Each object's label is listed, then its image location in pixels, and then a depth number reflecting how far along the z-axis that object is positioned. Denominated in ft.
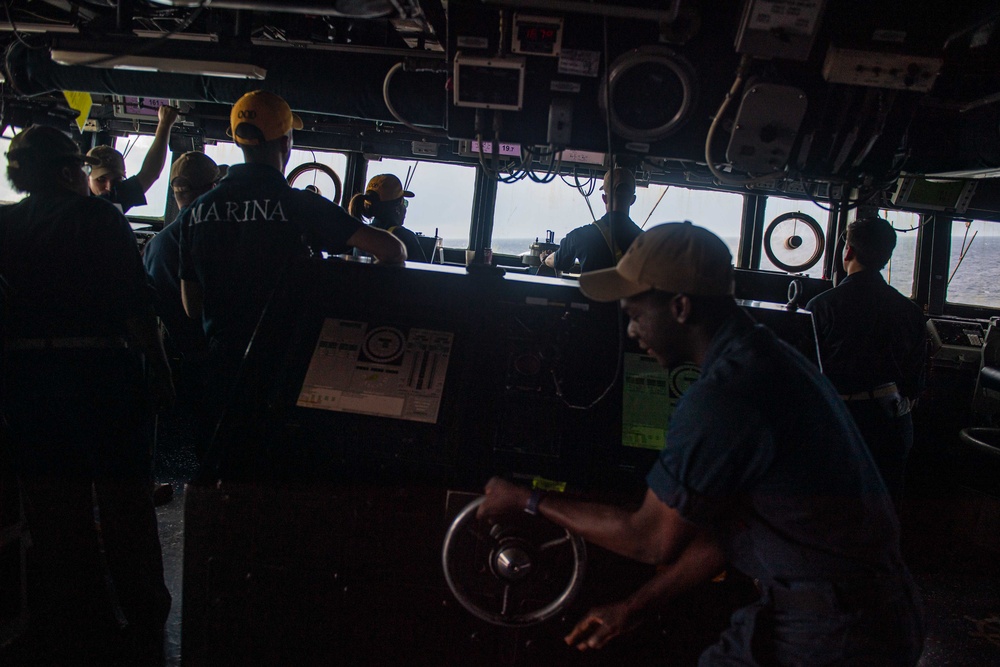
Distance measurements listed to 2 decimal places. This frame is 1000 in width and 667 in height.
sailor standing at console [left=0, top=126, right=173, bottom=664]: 5.92
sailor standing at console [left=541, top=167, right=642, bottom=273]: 10.21
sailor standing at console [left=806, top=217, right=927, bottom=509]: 8.61
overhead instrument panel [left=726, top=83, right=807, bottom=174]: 6.37
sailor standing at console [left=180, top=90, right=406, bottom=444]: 6.01
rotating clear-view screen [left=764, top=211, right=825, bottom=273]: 16.63
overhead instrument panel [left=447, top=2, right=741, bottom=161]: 6.44
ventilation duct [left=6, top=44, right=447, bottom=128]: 10.36
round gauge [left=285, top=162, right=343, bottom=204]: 16.65
